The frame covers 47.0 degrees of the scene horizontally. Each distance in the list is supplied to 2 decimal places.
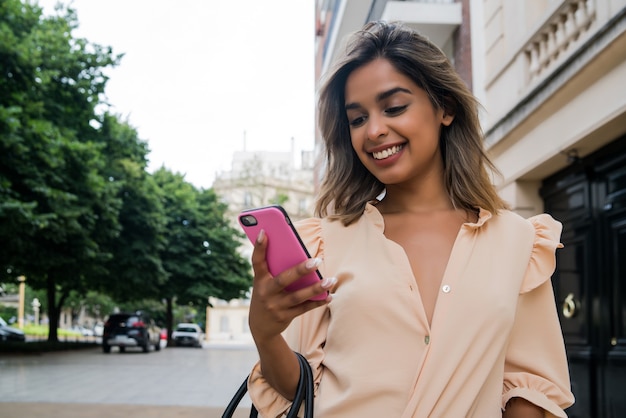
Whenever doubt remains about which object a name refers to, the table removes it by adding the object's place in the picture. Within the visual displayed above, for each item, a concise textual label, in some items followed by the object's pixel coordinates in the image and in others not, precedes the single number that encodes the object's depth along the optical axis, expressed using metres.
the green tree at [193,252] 39.84
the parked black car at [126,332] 28.94
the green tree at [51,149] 17.52
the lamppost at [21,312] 58.36
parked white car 41.19
